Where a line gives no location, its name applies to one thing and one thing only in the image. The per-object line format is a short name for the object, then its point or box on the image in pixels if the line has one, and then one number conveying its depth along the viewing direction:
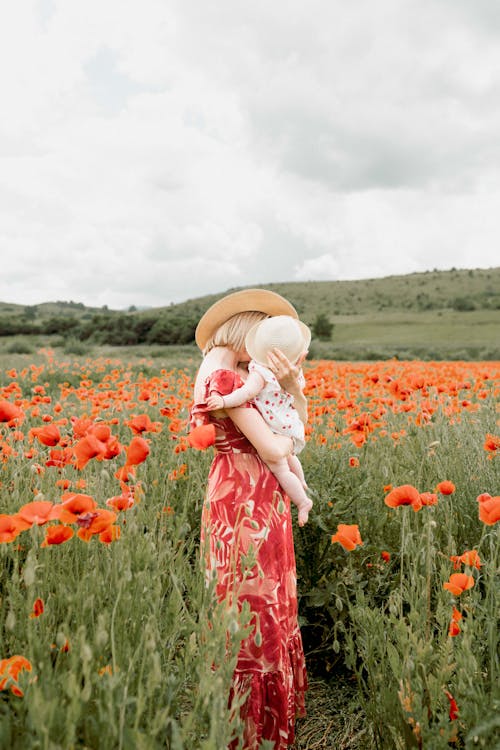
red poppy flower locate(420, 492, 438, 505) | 2.04
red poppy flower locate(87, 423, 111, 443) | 1.80
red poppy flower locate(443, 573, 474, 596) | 1.72
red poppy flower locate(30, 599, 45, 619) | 1.50
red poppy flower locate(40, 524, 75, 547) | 1.48
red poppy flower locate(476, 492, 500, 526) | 1.81
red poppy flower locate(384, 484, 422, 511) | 1.98
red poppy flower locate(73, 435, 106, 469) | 1.71
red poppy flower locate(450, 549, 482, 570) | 1.84
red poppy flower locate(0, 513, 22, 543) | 1.42
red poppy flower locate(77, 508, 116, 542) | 1.46
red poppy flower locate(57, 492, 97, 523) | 1.43
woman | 2.17
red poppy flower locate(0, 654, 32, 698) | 1.24
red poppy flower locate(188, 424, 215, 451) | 1.89
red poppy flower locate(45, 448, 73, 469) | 2.37
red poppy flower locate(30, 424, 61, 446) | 2.09
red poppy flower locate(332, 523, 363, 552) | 1.93
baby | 2.15
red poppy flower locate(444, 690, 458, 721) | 1.67
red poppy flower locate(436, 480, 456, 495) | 2.22
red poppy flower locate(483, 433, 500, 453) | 2.75
